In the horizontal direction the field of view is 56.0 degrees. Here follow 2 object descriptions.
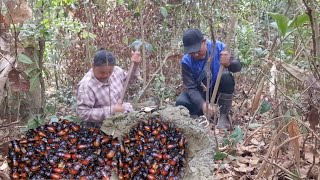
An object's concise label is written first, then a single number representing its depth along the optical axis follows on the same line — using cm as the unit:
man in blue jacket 274
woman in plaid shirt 239
